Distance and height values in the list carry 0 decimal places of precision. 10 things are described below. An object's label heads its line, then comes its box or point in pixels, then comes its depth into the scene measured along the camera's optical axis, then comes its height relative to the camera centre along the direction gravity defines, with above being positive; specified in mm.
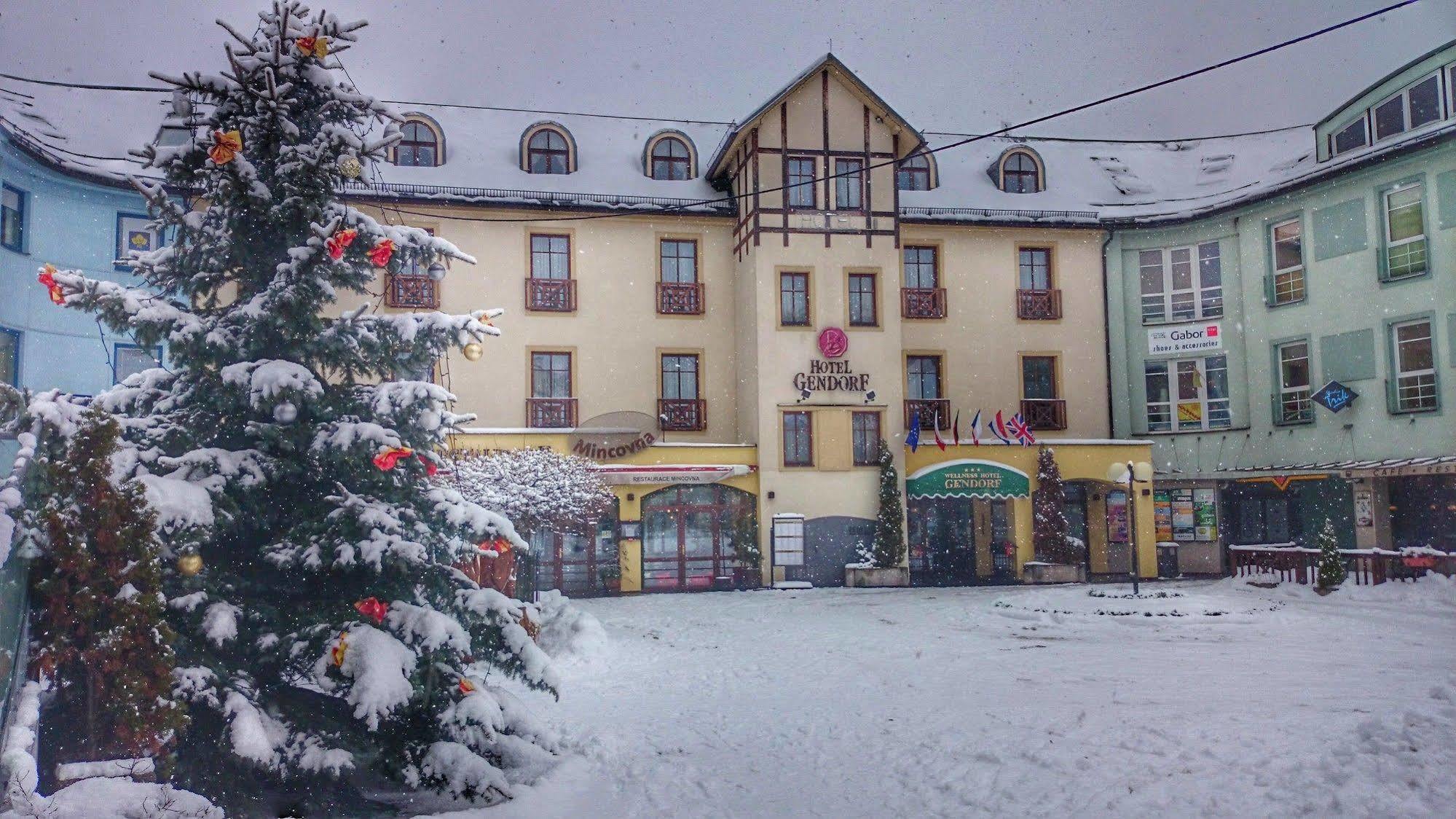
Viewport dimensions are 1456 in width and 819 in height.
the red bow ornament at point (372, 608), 7039 -1015
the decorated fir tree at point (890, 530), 24203 -1798
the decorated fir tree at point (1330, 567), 18766 -2130
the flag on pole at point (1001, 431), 25359 +523
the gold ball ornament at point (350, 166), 7727 +2170
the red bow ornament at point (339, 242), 7336 +1532
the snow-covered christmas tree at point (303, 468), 6789 -54
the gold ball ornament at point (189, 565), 6488 -647
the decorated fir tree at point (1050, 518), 25250 -1617
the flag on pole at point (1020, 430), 25203 +526
